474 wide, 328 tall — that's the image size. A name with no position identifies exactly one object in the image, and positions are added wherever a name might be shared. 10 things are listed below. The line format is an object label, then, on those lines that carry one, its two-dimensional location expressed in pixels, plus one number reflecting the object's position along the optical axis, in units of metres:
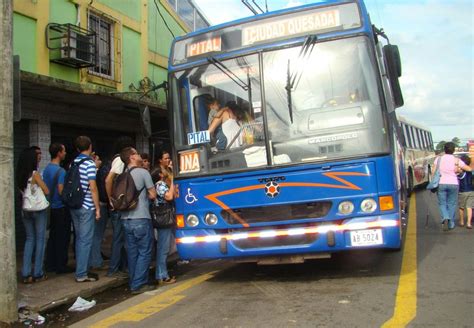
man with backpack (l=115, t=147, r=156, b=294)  5.89
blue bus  5.21
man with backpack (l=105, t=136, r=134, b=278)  6.65
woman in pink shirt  9.25
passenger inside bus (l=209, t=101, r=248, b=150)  5.71
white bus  15.53
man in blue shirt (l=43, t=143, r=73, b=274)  6.67
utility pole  4.62
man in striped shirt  6.17
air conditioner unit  9.62
